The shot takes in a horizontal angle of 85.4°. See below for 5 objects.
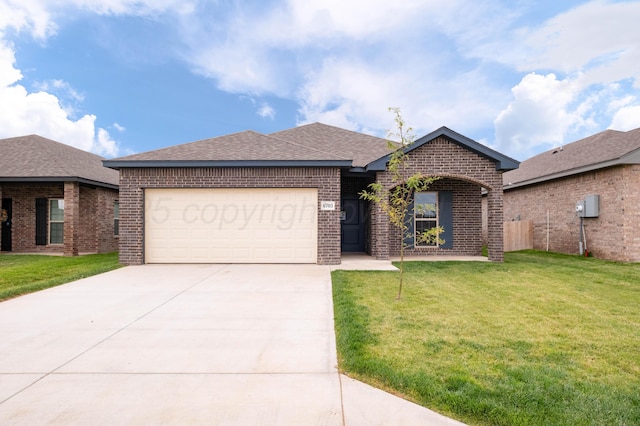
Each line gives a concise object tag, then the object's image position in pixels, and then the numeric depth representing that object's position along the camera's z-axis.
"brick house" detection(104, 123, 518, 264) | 11.09
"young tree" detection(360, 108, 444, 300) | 6.59
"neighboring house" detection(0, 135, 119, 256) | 15.09
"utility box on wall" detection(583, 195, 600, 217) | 13.09
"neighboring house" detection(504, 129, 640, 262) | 11.98
